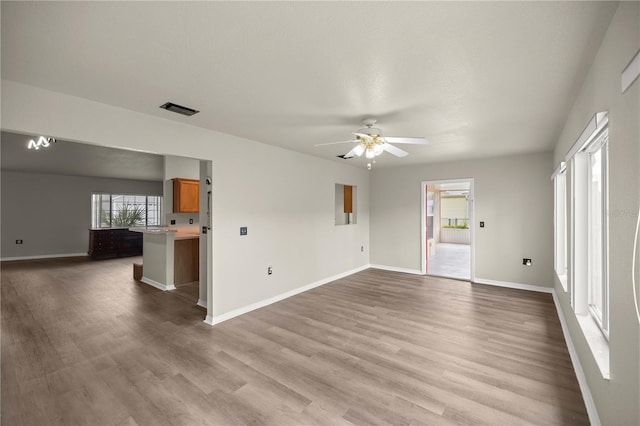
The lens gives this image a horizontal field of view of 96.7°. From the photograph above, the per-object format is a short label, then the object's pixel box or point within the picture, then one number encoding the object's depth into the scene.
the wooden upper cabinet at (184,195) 5.64
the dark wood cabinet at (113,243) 8.23
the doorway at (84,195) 5.25
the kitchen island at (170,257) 5.04
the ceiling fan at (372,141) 2.87
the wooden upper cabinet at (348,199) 6.49
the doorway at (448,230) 6.11
